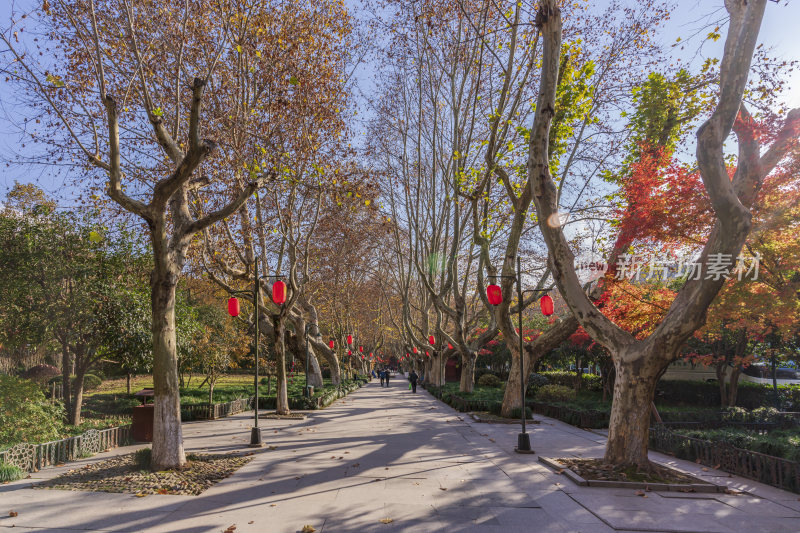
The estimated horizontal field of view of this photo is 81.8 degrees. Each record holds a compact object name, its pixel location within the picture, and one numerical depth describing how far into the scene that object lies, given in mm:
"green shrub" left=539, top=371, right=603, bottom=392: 29312
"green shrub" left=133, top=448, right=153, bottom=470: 8461
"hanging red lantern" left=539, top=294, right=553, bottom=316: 13066
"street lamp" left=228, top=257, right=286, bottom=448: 13539
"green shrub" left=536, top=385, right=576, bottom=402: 20608
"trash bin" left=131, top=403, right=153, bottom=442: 11898
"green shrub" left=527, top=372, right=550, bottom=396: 25678
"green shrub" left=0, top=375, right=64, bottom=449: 8836
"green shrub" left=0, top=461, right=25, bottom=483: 7598
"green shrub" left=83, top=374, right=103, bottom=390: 26400
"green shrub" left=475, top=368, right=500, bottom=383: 39531
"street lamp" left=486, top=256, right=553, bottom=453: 13109
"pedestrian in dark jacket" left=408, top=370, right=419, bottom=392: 31256
